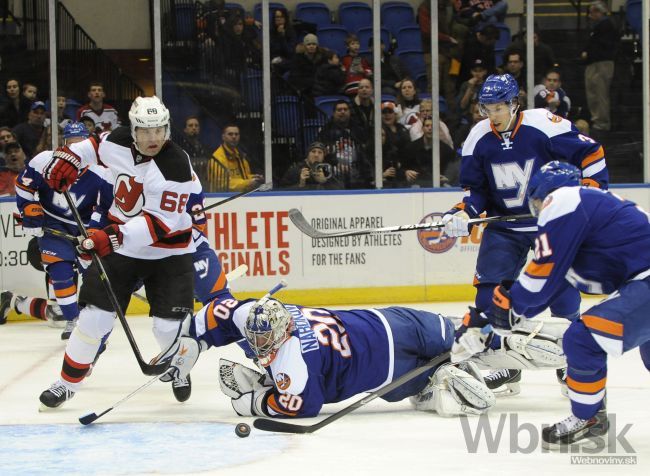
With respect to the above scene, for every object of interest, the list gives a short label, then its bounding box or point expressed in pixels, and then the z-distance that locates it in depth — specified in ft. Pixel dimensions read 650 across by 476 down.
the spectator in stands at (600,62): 50.61
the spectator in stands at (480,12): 50.47
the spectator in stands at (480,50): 50.11
